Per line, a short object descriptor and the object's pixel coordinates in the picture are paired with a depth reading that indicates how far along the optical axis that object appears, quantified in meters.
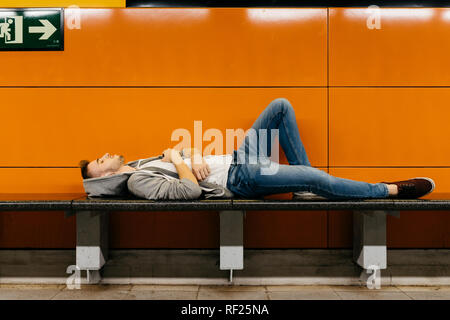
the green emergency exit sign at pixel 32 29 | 2.52
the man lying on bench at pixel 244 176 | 2.00
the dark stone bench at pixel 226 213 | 1.96
